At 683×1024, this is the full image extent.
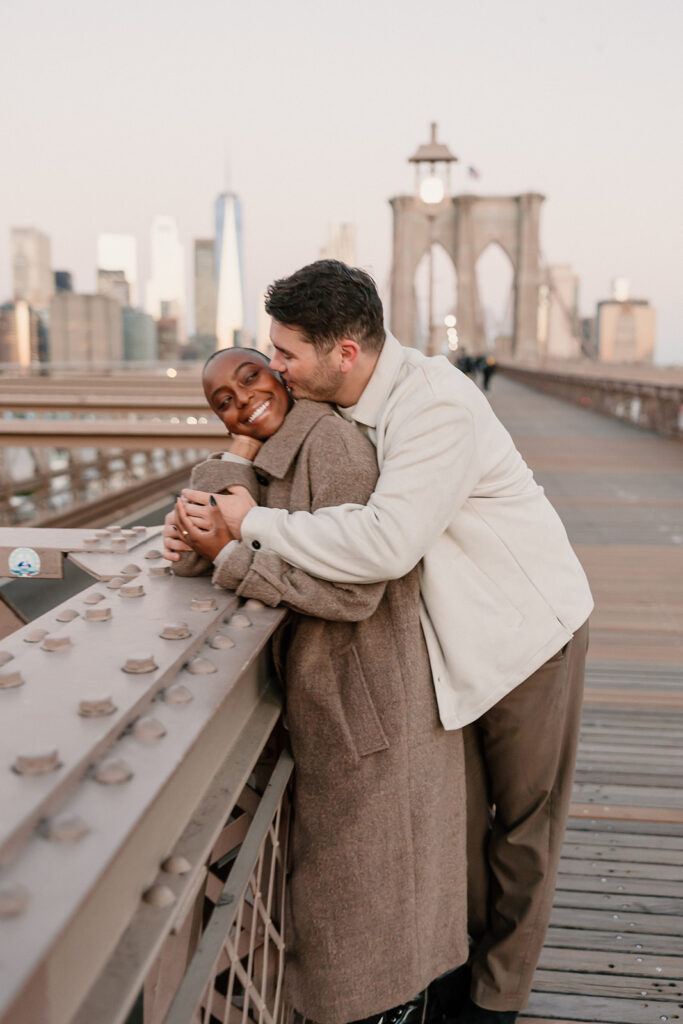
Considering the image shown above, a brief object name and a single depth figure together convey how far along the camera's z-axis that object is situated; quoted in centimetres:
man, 137
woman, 139
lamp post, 1453
